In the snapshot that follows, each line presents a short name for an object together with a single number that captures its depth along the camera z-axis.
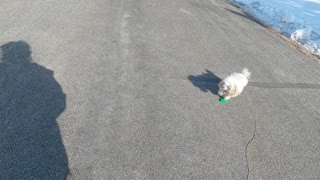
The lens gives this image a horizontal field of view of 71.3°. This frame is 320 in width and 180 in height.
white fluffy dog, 4.54
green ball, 4.63
